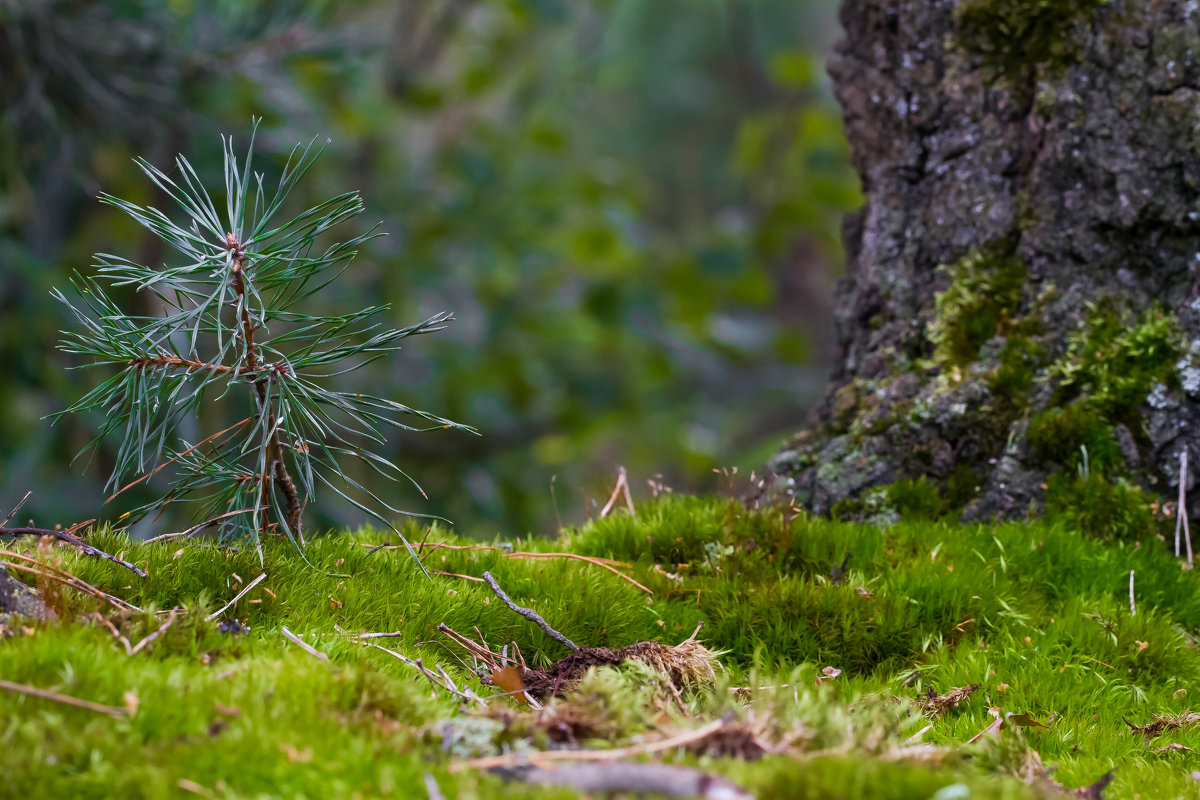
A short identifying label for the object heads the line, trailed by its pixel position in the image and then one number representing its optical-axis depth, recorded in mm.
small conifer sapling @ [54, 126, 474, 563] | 4195
